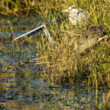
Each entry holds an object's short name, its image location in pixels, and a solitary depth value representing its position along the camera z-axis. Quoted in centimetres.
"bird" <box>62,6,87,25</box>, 1520
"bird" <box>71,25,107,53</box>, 1405
